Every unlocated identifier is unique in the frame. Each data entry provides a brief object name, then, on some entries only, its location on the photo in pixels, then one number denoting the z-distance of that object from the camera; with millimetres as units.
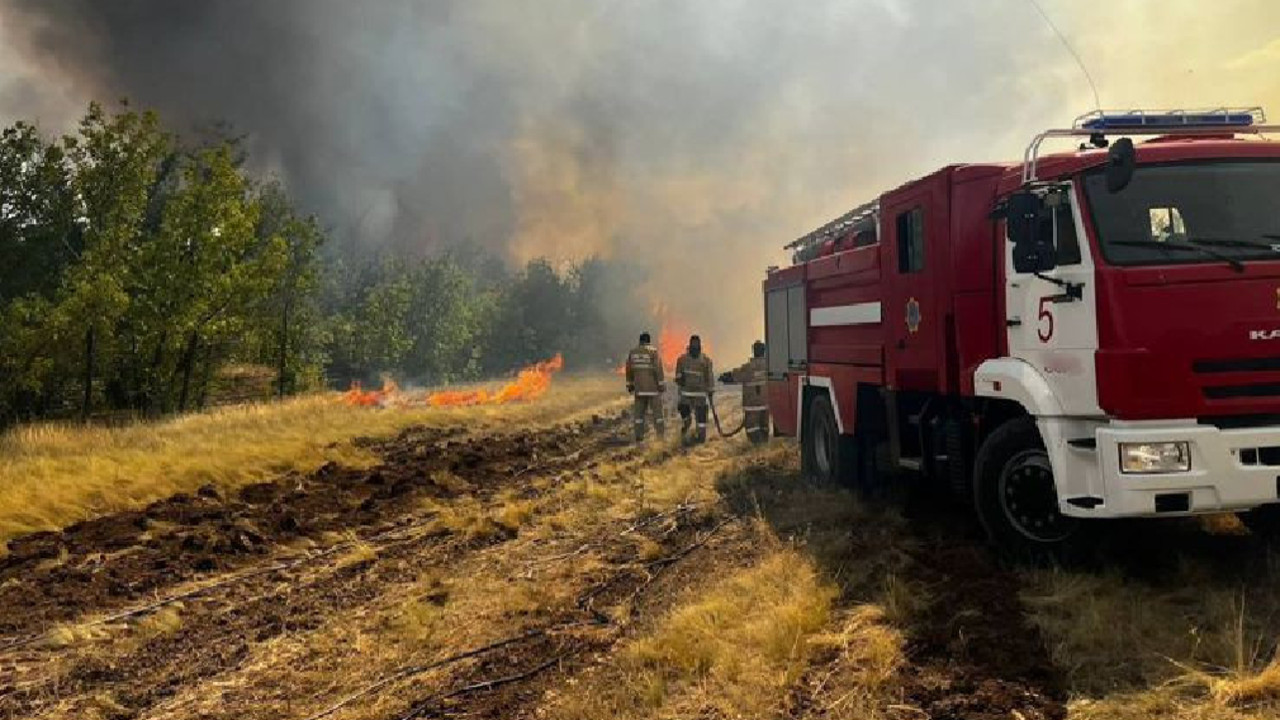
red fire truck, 4336
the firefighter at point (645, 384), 14602
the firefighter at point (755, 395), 13523
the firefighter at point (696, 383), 14148
